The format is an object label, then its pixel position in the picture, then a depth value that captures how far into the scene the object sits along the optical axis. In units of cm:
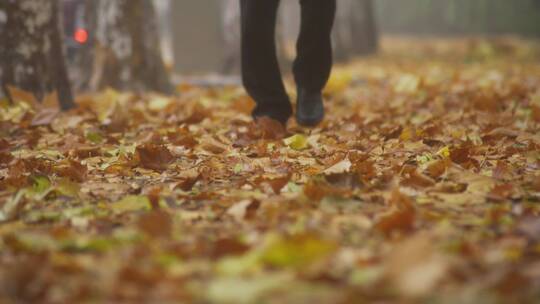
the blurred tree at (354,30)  1498
